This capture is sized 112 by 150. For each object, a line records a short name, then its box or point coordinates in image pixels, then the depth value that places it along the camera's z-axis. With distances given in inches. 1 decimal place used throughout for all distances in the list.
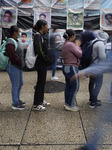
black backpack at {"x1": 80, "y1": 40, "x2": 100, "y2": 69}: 153.7
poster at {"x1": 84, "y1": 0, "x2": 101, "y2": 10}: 319.0
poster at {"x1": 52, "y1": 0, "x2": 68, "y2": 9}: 316.8
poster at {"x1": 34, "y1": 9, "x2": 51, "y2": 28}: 317.1
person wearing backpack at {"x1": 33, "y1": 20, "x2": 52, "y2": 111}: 142.2
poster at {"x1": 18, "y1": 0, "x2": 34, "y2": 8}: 313.8
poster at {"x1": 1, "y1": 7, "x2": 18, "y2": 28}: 314.3
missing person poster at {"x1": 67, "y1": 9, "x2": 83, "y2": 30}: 322.3
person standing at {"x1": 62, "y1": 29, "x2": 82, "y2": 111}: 145.3
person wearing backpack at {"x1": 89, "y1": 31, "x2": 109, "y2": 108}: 147.7
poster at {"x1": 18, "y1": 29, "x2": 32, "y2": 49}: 322.8
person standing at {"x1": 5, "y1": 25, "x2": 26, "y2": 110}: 142.5
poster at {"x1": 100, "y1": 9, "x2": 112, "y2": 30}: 323.3
